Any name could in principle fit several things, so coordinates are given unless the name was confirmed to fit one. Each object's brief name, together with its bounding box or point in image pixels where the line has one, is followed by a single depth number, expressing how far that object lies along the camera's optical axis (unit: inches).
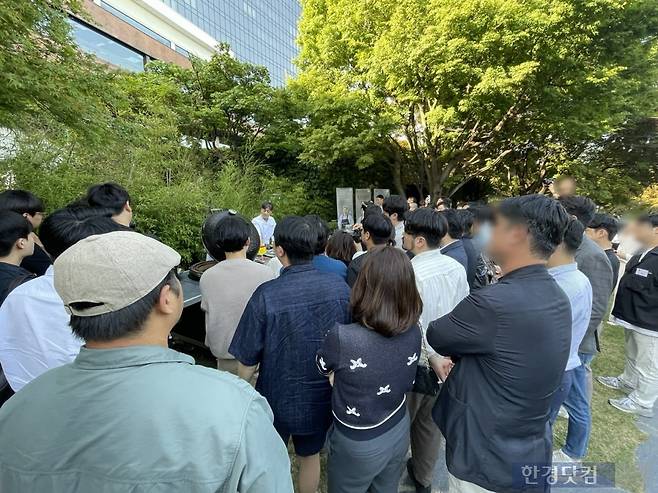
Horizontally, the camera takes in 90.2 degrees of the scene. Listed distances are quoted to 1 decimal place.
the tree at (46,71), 112.1
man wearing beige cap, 26.8
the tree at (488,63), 347.3
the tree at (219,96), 486.0
